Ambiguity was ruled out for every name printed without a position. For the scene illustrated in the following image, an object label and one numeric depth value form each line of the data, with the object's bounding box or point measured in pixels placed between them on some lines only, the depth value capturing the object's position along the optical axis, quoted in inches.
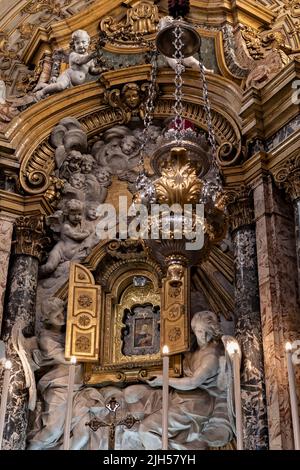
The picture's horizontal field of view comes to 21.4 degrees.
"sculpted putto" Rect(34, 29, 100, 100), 388.2
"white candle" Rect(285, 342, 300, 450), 211.9
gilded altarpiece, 324.2
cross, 229.5
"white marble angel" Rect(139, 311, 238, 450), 299.3
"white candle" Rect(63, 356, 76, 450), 207.9
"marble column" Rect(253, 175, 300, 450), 275.6
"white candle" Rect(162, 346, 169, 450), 193.6
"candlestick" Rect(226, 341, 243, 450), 206.5
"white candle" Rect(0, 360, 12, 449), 222.4
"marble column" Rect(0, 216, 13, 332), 337.1
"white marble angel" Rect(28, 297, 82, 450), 315.6
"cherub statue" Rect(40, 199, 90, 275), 360.5
